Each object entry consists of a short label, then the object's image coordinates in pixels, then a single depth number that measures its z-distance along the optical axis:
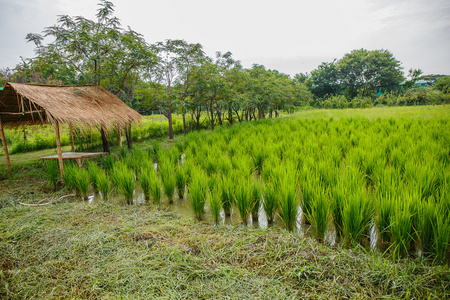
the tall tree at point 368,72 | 28.80
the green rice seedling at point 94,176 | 3.92
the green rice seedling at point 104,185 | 3.66
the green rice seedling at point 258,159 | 4.53
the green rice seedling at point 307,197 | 2.40
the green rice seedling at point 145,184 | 3.57
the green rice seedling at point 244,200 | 2.62
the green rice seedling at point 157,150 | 5.60
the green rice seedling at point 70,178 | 3.89
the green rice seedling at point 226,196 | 2.84
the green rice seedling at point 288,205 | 2.40
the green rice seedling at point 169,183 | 3.41
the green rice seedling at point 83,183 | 3.72
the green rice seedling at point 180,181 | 3.60
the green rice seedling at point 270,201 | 2.61
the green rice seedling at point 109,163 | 4.84
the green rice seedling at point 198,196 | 2.81
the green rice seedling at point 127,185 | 3.48
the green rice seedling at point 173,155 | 5.10
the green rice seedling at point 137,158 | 4.62
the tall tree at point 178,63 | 8.84
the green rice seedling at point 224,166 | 3.90
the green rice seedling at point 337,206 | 2.22
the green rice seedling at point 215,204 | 2.64
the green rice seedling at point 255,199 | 2.72
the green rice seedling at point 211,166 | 4.18
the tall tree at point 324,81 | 32.56
